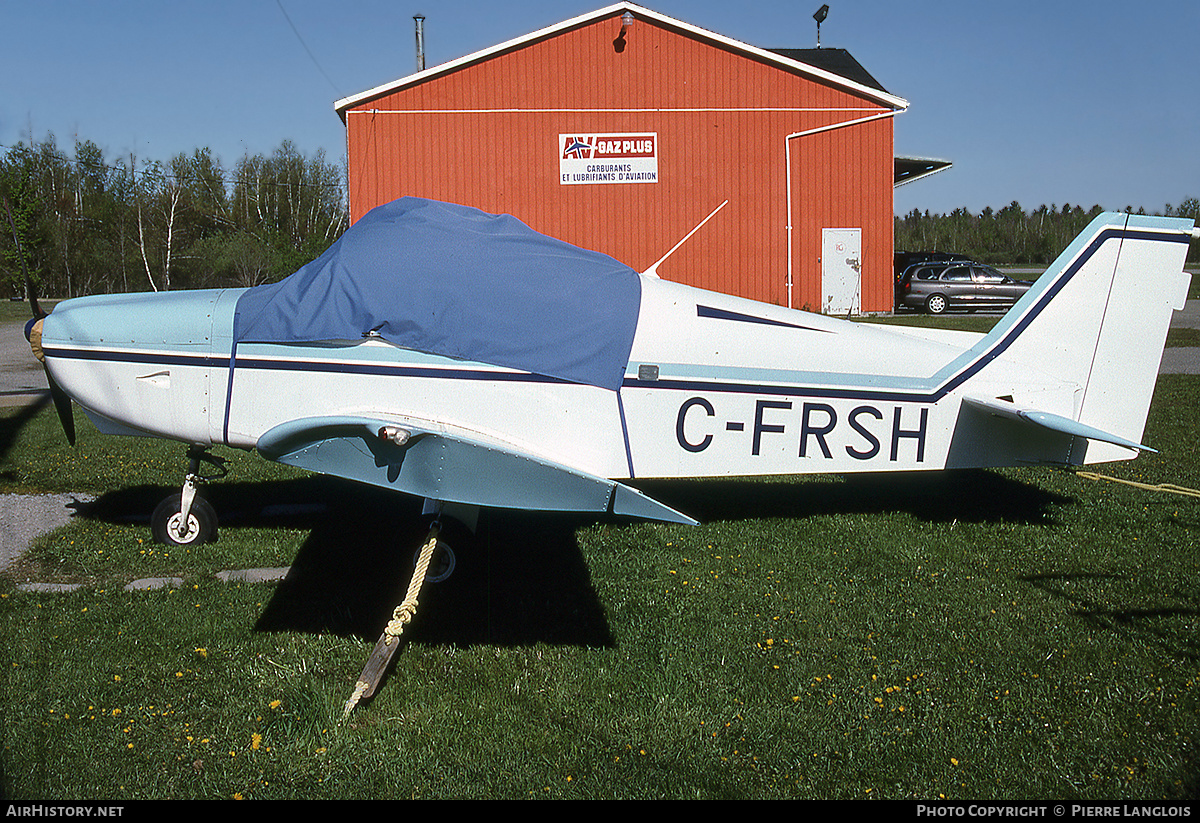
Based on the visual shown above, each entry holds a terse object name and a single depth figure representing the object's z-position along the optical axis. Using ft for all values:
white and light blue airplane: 15.20
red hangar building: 63.16
